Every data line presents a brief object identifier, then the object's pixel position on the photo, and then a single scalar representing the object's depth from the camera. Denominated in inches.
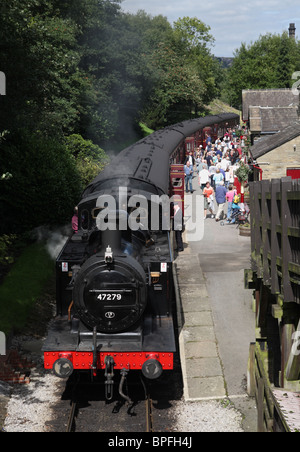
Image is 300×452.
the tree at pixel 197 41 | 3203.7
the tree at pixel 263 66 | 3154.5
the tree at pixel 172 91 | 2046.0
